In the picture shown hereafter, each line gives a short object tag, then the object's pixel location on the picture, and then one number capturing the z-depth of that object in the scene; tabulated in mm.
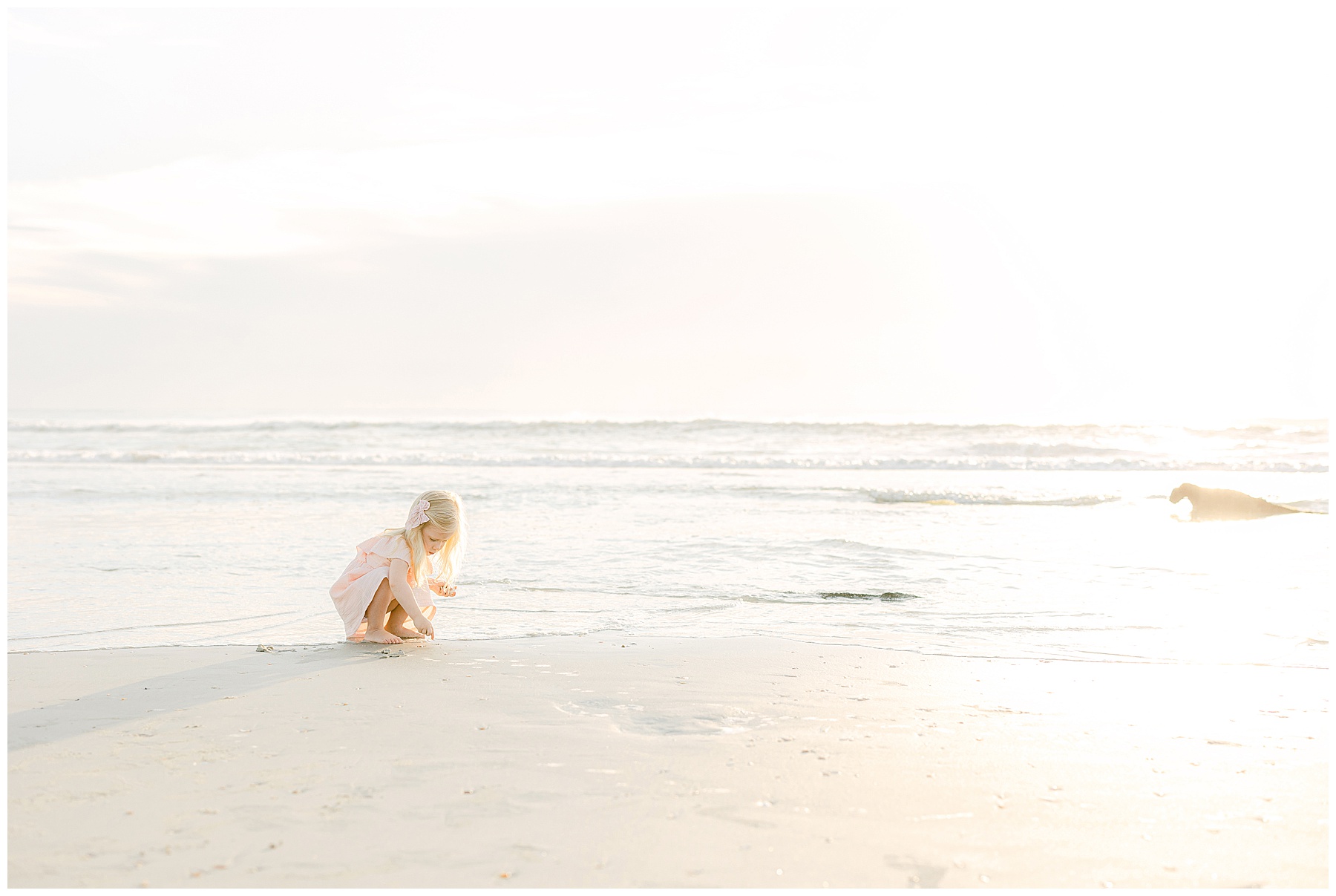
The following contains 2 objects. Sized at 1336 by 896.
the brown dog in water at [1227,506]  12531
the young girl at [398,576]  5250
